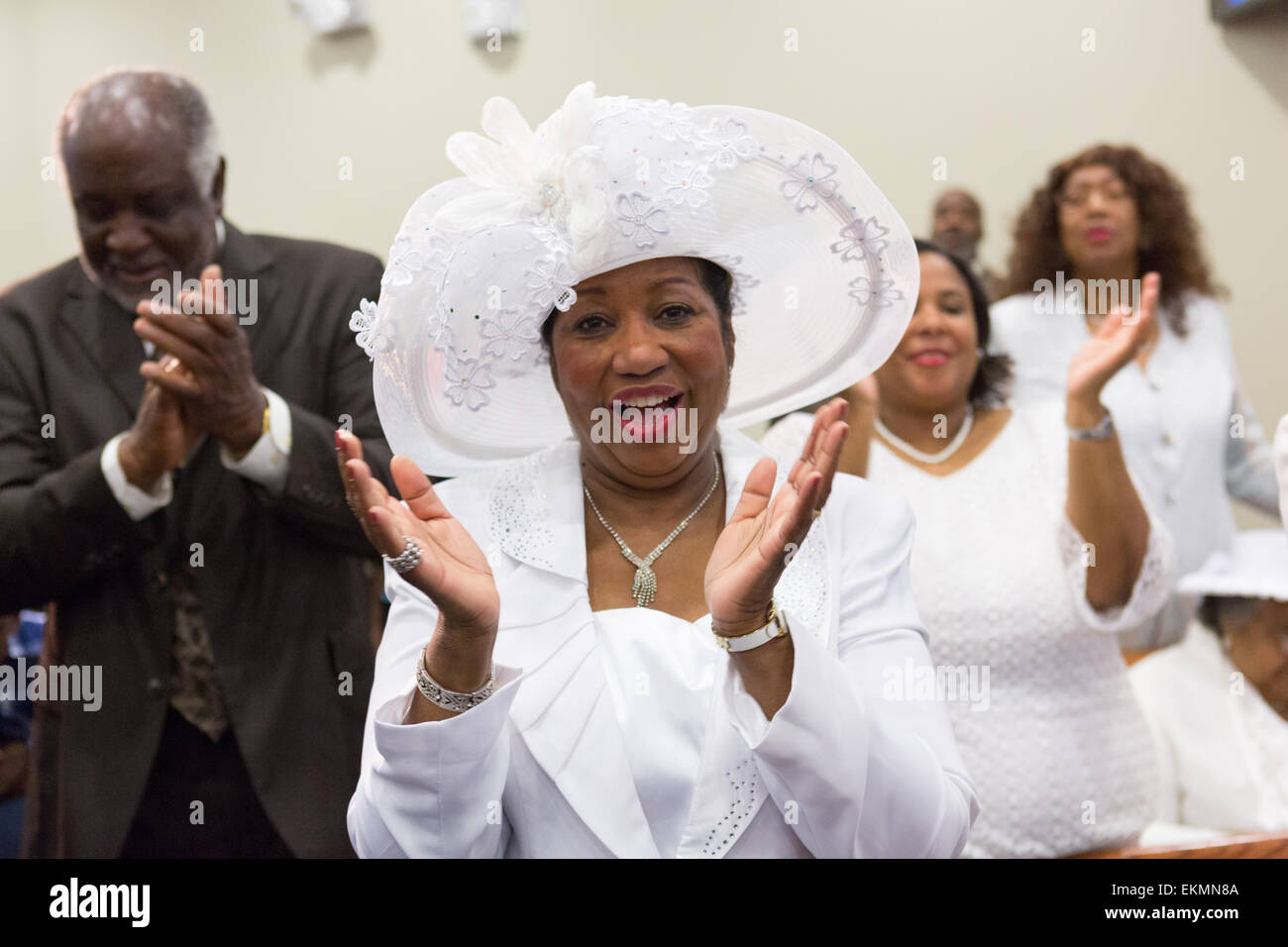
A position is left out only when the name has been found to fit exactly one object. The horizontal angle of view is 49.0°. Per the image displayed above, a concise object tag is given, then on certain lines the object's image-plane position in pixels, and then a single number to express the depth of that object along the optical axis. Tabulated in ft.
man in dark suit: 7.90
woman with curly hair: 11.21
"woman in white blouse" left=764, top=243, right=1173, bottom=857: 7.97
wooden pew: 6.12
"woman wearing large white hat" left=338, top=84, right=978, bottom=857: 4.95
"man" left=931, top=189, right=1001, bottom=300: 13.99
